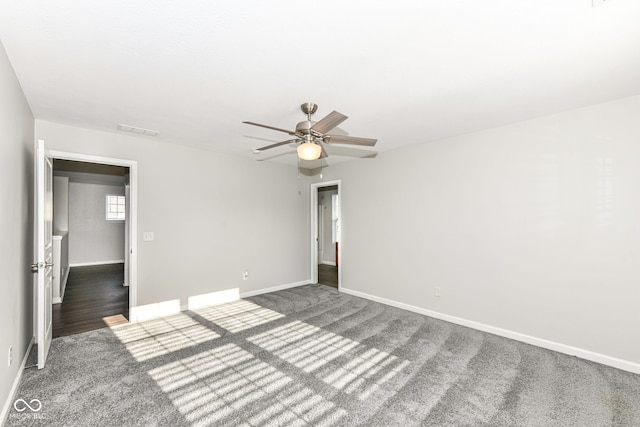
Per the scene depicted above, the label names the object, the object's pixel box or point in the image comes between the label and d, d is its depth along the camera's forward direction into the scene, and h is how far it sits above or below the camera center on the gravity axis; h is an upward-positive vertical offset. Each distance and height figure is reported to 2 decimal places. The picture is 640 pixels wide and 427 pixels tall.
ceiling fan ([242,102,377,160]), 2.32 +0.71
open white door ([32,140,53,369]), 2.54 -0.30
